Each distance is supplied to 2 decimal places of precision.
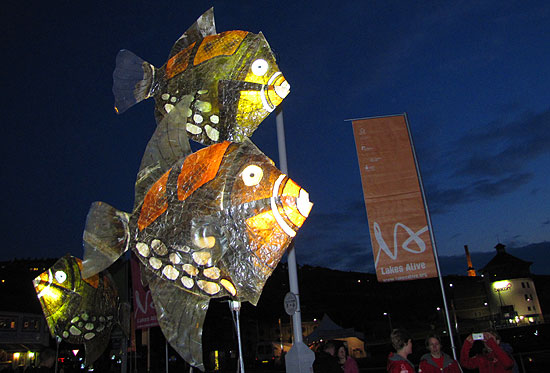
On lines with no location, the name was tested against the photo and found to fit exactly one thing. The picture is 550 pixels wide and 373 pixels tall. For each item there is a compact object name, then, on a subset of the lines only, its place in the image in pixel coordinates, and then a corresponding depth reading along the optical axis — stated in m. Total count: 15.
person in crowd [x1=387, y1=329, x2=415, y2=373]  3.20
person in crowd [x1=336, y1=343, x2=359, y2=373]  4.51
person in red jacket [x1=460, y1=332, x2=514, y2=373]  3.94
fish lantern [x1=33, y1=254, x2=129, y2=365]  8.97
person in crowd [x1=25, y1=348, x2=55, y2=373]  4.84
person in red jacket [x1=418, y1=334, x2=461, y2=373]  3.58
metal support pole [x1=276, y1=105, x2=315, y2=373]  5.50
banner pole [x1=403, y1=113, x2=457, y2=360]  4.96
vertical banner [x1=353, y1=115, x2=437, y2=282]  5.38
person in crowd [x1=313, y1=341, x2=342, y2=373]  3.90
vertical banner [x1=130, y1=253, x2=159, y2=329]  10.30
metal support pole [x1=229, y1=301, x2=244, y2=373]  4.39
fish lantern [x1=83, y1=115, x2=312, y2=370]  4.04
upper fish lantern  5.10
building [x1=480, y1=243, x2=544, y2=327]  53.54
